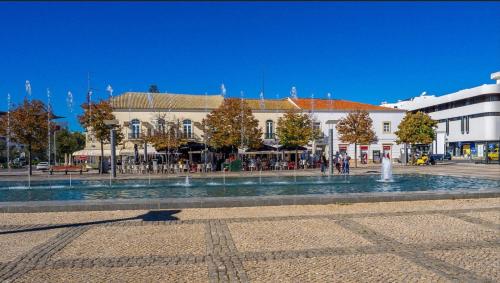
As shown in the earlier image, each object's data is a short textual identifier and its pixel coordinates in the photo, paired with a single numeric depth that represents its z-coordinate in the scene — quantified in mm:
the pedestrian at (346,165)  25219
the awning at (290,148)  35159
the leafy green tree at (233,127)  35625
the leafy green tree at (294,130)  36719
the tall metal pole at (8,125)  28573
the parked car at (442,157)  55625
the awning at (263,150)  33812
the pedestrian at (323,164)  28597
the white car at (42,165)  40312
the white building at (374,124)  49594
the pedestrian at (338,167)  28622
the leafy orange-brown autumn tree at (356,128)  39062
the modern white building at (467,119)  60562
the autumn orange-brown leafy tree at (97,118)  32188
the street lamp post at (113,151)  23812
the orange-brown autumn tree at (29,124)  28203
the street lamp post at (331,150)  25884
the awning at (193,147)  32125
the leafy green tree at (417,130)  41281
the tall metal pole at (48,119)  28853
